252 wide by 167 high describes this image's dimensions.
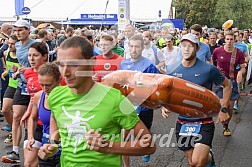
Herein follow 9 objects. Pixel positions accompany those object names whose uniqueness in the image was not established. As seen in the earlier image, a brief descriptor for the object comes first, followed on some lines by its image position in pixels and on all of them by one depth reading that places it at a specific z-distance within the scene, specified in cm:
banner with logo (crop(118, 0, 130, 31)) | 1186
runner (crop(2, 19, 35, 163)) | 579
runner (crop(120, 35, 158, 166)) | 532
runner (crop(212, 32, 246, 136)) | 776
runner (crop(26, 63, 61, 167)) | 404
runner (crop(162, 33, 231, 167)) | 455
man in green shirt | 256
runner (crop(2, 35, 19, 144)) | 664
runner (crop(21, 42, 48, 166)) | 484
